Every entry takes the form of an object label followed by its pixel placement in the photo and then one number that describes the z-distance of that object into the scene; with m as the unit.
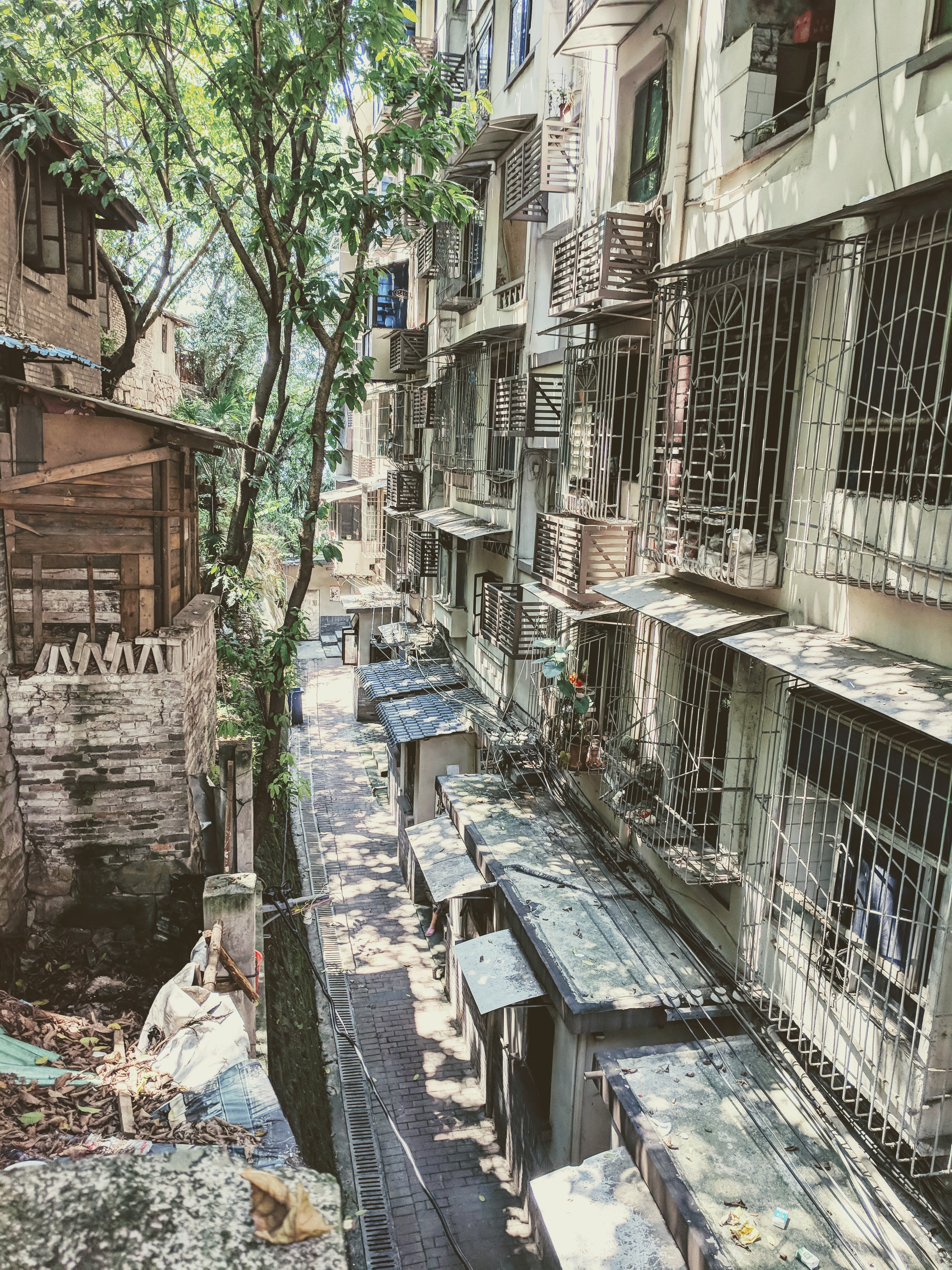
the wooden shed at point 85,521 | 7.87
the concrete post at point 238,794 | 10.23
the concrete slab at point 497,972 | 9.08
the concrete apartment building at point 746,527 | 5.80
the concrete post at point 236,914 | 7.80
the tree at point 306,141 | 9.32
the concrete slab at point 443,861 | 11.50
